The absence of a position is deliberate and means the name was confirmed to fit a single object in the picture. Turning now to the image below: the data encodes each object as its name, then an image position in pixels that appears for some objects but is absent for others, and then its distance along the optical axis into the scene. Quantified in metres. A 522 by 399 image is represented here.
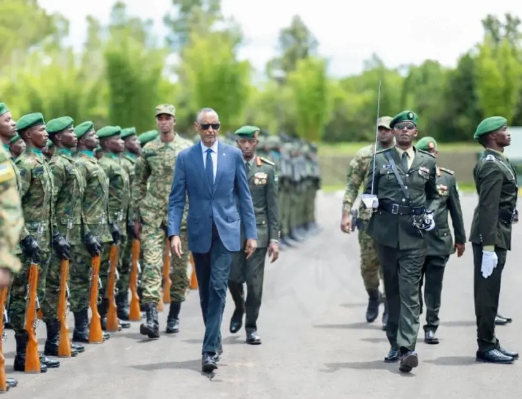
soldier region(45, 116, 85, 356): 10.89
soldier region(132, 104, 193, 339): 12.50
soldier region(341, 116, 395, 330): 13.03
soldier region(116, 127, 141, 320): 13.76
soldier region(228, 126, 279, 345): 12.16
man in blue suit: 10.20
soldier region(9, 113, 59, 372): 9.94
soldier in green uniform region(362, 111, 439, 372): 10.29
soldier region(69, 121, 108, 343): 11.80
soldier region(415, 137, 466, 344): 12.10
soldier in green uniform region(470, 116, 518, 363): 10.46
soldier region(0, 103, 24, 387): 5.95
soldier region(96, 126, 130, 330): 12.79
